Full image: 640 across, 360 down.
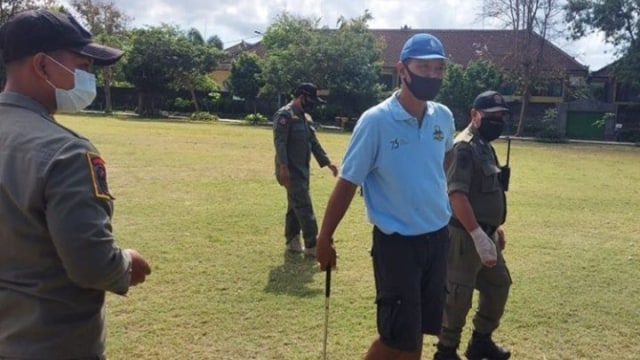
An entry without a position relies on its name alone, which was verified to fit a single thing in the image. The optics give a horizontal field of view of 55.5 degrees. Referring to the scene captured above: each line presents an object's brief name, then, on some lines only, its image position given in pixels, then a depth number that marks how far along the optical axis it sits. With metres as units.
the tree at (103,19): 55.74
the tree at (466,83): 42.66
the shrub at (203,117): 45.89
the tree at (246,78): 50.28
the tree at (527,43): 42.91
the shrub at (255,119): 44.27
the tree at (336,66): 42.78
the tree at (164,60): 46.91
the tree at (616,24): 40.19
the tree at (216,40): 75.43
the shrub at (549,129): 38.88
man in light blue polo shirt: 3.45
